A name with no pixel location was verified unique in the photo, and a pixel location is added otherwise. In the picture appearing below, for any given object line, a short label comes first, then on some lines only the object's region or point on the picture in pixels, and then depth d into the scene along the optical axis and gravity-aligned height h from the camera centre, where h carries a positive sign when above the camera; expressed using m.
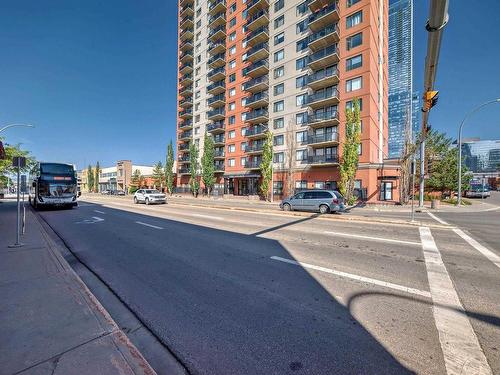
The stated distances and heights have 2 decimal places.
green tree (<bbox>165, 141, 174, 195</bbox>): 57.62 +4.27
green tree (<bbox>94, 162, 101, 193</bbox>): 95.44 +3.14
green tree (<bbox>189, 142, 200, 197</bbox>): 49.06 +3.22
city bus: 17.14 +0.14
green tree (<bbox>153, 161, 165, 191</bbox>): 63.53 +2.82
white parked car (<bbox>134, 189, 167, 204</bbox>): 25.95 -1.23
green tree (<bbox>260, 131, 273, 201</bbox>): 34.03 +3.05
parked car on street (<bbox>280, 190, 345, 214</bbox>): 17.12 -1.26
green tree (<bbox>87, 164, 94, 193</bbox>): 96.12 +2.77
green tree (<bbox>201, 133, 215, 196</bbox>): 45.31 +4.29
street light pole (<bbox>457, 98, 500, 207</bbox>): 24.20 +2.32
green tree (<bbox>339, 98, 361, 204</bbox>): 26.12 +3.58
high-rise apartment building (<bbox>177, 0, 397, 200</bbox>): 29.34 +15.17
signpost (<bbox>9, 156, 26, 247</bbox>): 7.14 +0.71
